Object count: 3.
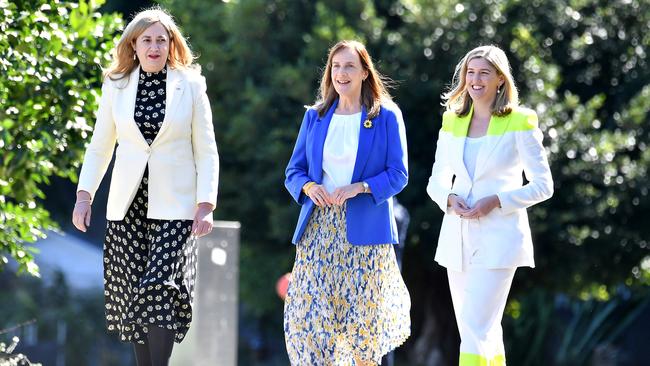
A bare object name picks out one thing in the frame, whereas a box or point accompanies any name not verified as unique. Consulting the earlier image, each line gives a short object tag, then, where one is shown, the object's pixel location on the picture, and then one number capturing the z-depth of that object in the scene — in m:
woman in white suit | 12.55
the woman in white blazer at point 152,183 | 12.12
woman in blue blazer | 12.84
